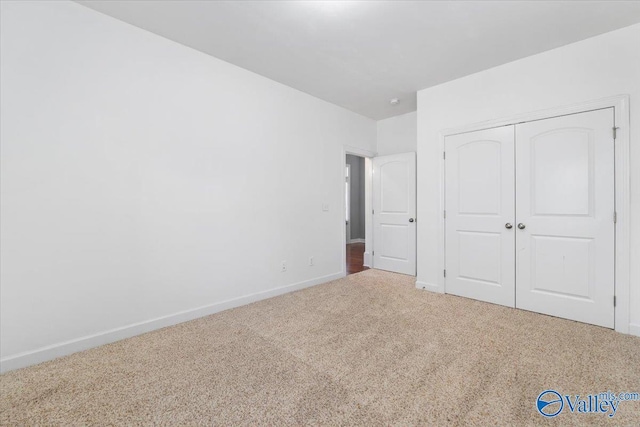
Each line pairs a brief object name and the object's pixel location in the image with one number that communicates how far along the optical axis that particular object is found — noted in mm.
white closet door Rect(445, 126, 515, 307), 3111
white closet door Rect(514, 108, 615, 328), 2568
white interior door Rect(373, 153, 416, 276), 4500
